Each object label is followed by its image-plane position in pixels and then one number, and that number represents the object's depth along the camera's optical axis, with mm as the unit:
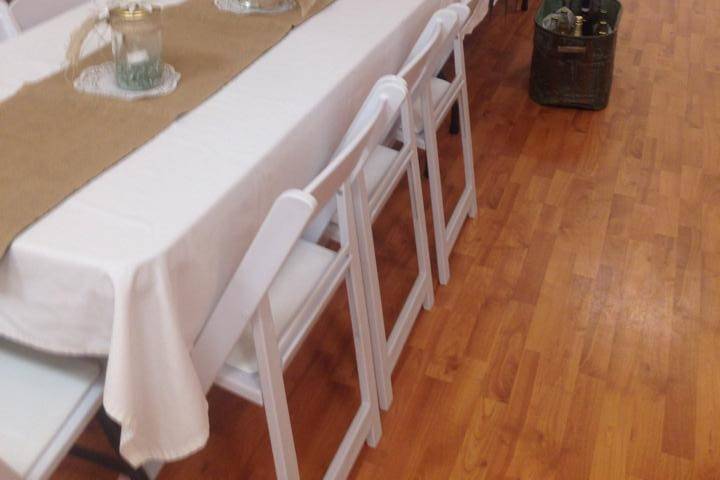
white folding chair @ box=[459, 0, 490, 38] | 2129
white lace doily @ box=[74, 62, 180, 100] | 1309
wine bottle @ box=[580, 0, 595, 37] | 2818
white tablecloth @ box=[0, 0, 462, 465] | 941
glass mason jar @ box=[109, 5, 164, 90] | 1242
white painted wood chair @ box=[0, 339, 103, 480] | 1018
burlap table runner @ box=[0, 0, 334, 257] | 1047
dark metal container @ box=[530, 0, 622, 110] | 2701
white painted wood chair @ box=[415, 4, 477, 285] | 1778
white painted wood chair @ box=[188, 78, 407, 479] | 996
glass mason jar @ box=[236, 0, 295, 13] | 1705
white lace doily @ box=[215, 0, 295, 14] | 1701
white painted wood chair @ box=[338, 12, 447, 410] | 1485
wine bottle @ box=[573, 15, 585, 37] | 2803
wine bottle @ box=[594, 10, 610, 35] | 2770
